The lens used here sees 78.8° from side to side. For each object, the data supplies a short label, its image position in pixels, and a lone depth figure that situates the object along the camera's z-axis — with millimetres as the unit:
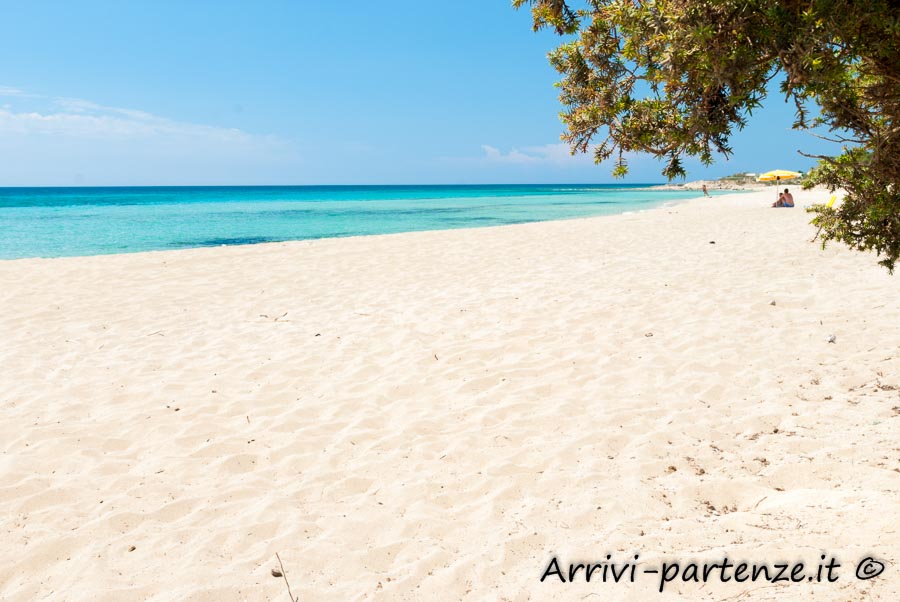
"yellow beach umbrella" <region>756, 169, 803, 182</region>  43638
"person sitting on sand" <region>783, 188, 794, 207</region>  24805
